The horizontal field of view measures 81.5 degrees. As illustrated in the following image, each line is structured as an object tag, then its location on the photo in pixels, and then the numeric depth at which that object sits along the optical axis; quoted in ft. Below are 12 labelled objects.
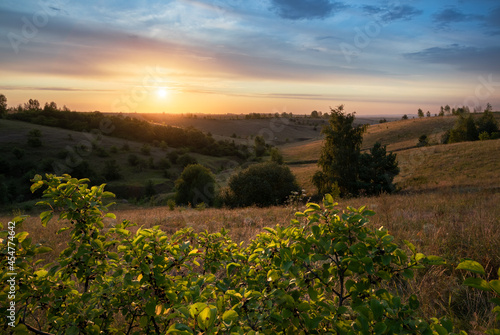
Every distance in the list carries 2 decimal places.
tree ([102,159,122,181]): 179.63
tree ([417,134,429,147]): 168.24
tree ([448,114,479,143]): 163.79
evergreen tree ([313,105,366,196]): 88.53
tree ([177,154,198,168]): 222.69
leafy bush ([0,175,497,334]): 5.85
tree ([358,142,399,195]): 80.94
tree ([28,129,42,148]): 197.98
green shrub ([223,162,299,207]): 87.20
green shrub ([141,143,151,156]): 230.68
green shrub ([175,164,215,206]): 107.04
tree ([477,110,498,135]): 167.67
